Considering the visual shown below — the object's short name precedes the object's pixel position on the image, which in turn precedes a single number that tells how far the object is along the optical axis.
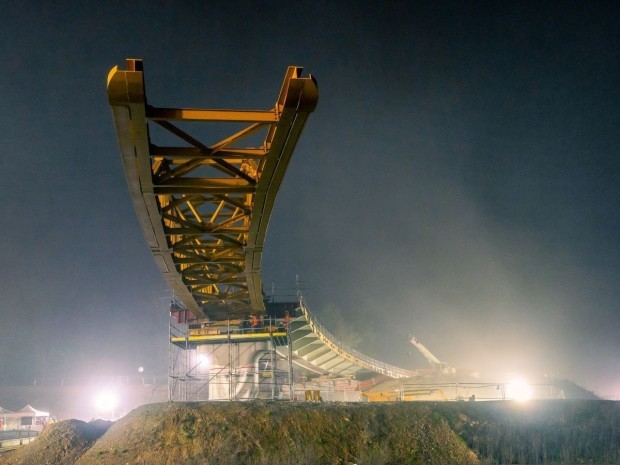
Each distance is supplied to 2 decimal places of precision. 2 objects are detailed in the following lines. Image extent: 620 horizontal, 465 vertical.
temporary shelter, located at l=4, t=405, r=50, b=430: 53.09
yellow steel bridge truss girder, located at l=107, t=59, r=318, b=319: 12.23
